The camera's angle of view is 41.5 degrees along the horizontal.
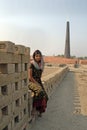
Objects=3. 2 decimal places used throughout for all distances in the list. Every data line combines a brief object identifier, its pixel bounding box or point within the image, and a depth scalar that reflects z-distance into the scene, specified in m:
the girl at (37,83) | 3.02
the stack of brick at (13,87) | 1.90
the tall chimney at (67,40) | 41.71
